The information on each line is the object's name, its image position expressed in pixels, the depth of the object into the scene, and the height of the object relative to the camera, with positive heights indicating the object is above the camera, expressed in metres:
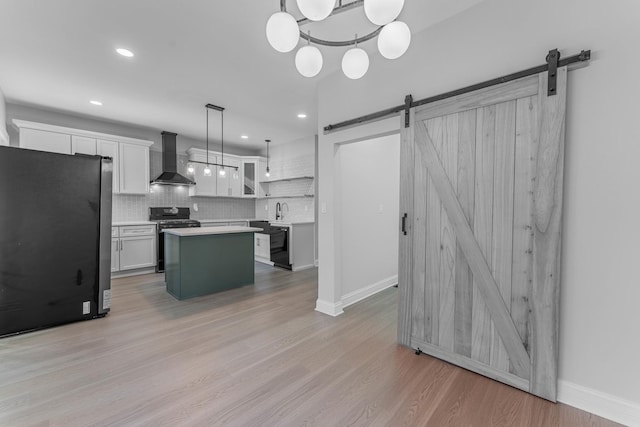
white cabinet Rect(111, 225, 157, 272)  4.67 -0.72
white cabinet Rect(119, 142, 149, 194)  4.95 +0.71
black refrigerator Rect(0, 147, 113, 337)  2.65 -0.34
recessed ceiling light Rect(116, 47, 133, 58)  2.71 +1.56
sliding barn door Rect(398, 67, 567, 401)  1.77 -0.15
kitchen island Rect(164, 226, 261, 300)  3.71 -0.76
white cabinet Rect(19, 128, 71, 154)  4.12 +1.01
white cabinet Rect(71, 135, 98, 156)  4.47 +1.02
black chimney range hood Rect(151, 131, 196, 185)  5.52 +0.94
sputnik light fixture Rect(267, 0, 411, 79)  1.13 +0.84
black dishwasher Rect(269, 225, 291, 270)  5.41 -0.76
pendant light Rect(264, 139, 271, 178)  6.46 +0.90
